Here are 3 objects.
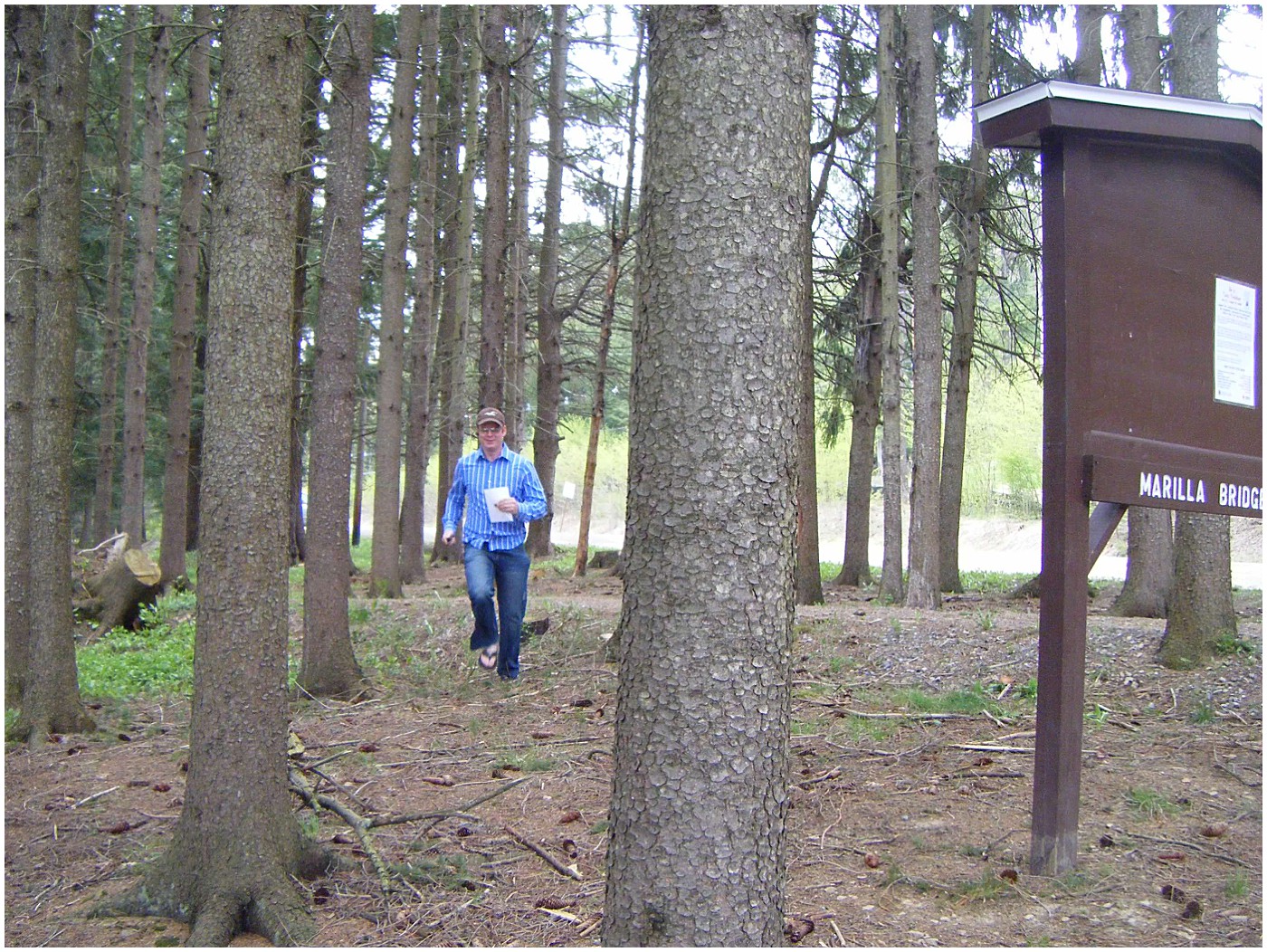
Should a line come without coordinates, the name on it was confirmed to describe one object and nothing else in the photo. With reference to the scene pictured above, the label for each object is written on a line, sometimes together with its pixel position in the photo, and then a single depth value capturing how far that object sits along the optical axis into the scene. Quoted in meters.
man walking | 7.92
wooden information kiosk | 4.44
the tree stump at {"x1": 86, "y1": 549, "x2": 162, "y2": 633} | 13.38
